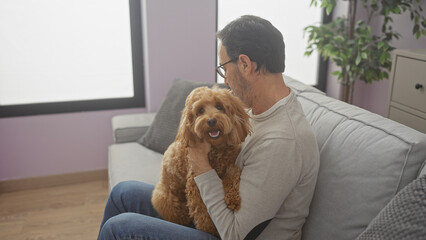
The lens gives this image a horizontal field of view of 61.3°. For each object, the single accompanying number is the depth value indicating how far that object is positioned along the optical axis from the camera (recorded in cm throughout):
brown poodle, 114
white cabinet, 194
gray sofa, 102
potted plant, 248
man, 106
